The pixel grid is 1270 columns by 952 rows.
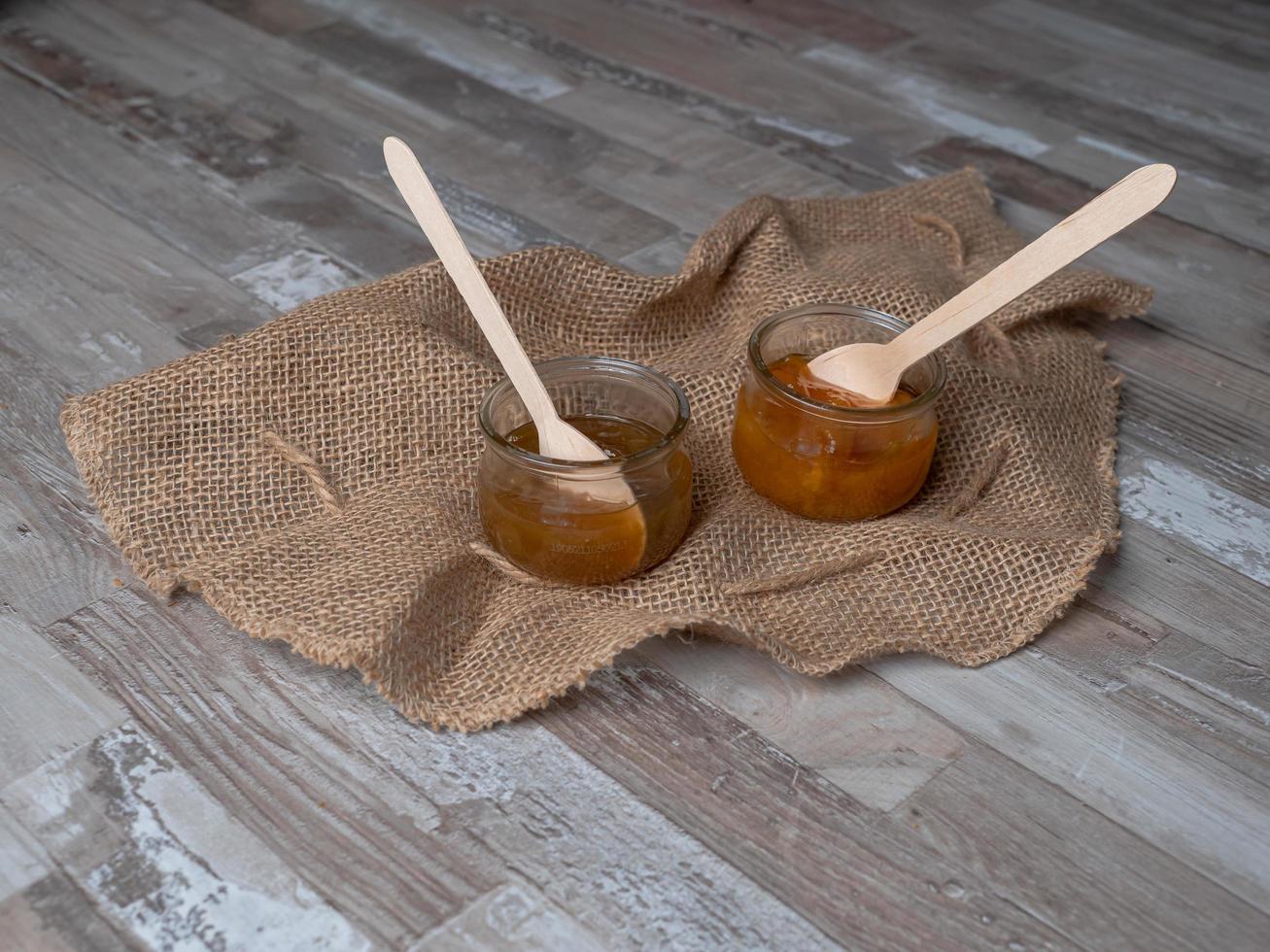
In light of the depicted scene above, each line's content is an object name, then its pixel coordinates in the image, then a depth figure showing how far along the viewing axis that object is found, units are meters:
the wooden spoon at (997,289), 0.83
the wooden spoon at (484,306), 0.88
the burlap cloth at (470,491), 0.85
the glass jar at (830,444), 0.91
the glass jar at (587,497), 0.85
